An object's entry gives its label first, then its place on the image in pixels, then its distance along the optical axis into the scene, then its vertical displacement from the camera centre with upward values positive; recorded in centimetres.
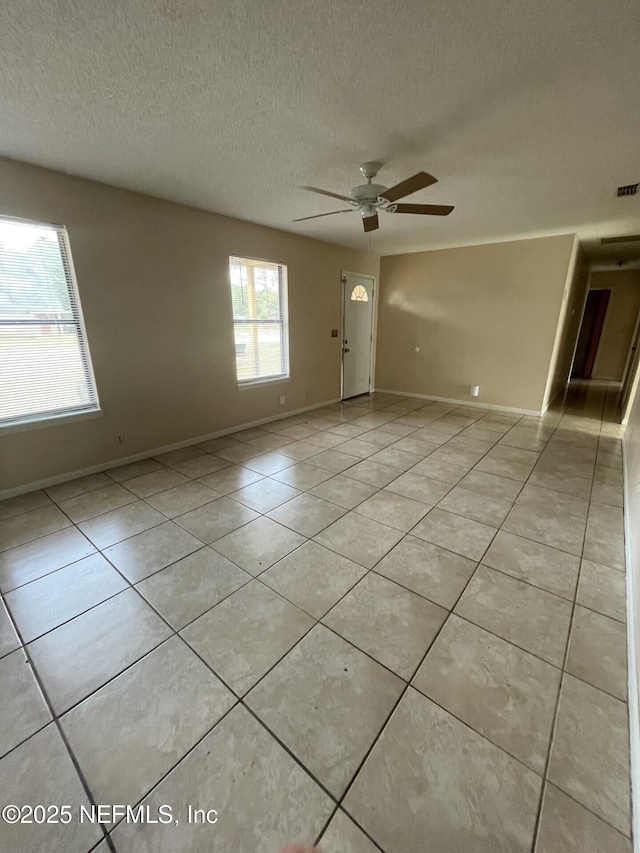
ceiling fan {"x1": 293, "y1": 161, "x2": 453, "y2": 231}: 229 +89
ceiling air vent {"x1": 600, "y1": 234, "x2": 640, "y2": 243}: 447 +113
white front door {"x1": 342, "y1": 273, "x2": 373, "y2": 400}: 565 -14
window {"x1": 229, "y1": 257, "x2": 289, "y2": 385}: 412 +7
